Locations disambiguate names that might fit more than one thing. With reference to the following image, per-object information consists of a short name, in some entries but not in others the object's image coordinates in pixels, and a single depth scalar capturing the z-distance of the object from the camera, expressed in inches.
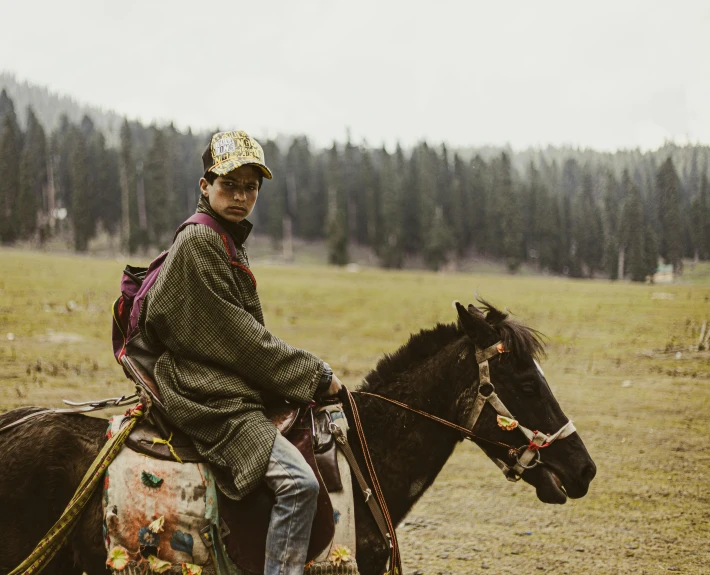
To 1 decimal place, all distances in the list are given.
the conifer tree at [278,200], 2082.9
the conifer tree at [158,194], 1811.0
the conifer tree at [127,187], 1860.2
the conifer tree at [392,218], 1784.0
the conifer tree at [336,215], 1791.3
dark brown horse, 101.4
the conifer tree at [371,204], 1946.4
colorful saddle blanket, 96.9
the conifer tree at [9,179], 1151.0
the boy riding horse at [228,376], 93.6
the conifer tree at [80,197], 1756.9
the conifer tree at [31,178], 1354.6
